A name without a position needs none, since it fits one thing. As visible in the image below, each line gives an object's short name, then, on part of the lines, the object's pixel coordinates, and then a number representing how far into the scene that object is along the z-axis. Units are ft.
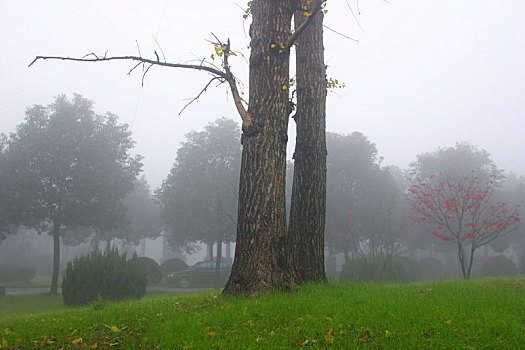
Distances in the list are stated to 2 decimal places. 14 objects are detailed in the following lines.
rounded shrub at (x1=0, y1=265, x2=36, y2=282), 90.43
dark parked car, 71.92
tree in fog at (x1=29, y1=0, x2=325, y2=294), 18.51
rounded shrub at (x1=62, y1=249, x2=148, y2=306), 39.70
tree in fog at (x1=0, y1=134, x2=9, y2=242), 60.94
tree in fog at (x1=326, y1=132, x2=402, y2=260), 81.35
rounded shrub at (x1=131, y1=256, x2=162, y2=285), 68.69
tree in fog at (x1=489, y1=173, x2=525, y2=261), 96.12
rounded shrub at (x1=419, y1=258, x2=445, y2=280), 84.53
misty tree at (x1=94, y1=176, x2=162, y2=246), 96.49
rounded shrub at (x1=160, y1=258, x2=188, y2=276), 82.33
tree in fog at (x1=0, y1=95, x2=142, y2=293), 62.13
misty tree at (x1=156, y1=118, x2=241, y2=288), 76.07
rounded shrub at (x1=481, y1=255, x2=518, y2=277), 69.26
